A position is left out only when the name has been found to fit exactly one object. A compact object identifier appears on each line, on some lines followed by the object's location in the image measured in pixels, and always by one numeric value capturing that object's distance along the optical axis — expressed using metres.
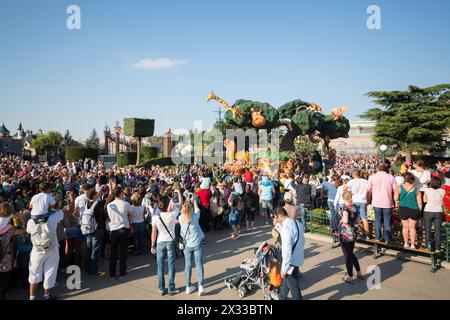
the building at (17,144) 67.94
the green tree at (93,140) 71.46
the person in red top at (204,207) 8.98
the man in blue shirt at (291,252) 4.16
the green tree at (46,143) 62.00
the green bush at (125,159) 36.56
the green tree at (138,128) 37.69
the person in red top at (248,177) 12.41
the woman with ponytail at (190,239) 5.00
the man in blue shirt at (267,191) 9.51
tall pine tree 27.06
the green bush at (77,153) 35.31
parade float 23.77
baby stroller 4.96
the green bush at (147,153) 38.19
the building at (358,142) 62.97
